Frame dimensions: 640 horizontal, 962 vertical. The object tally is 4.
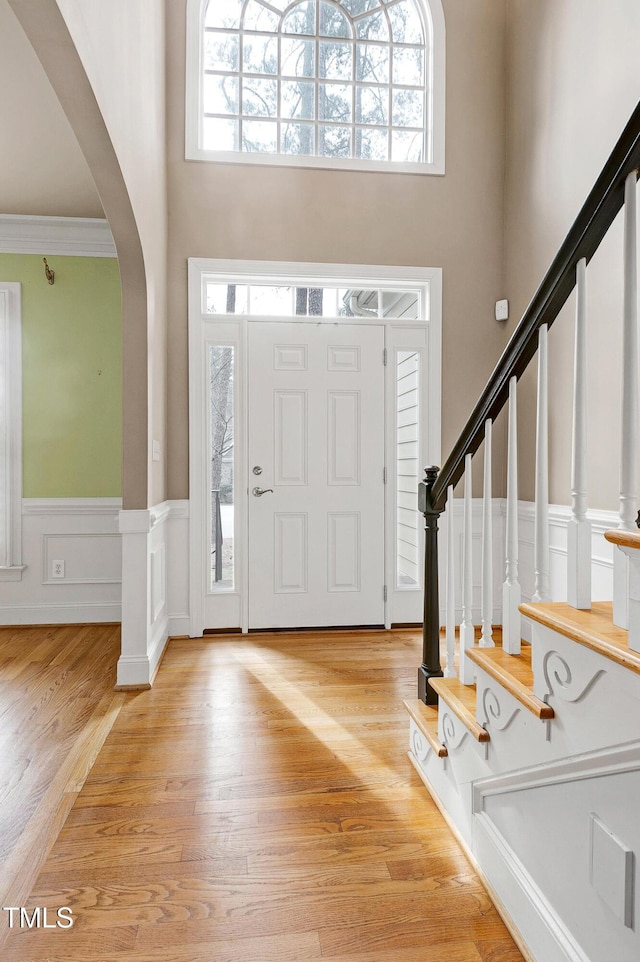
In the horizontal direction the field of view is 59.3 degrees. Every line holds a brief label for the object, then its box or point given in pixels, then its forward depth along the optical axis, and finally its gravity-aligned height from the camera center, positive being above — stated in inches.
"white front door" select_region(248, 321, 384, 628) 137.1 -1.3
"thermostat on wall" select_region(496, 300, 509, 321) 138.9 +39.5
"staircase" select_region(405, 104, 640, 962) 37.0 -19.5
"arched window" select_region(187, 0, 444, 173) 135.1 +94.9
